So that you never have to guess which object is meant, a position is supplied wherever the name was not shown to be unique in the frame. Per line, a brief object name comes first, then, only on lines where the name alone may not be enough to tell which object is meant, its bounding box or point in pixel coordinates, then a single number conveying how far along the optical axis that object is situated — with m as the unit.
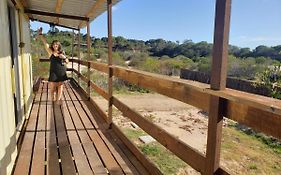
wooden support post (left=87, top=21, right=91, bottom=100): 4.91
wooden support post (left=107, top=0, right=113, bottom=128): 3.06
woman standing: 4.02
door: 2.75
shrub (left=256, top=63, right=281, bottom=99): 7.03
